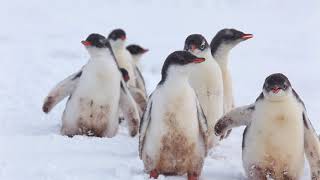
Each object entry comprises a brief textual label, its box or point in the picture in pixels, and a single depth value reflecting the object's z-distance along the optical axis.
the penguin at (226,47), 14.30
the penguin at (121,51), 17.61
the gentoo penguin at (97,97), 13.31
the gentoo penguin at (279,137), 10.12
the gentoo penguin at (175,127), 10.28
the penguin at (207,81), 12.62
